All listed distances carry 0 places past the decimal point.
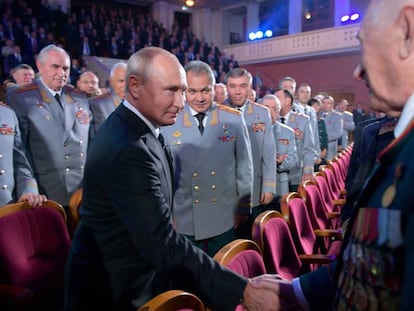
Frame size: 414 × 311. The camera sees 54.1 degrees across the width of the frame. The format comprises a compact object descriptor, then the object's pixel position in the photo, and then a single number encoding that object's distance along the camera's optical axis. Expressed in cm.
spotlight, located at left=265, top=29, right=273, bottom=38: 1617
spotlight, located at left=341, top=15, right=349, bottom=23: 1351
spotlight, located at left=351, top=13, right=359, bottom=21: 1314
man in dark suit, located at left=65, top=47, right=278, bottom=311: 115
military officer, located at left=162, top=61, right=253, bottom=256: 236
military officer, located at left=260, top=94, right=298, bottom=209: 392
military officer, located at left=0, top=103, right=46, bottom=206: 238
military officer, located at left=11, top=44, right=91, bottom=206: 275
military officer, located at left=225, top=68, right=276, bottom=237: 325
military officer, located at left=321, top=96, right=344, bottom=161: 776
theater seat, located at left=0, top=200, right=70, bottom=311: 155
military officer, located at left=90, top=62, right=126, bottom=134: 330
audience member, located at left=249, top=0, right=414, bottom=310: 61
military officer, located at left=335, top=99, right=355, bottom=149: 930
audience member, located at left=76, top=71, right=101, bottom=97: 473
